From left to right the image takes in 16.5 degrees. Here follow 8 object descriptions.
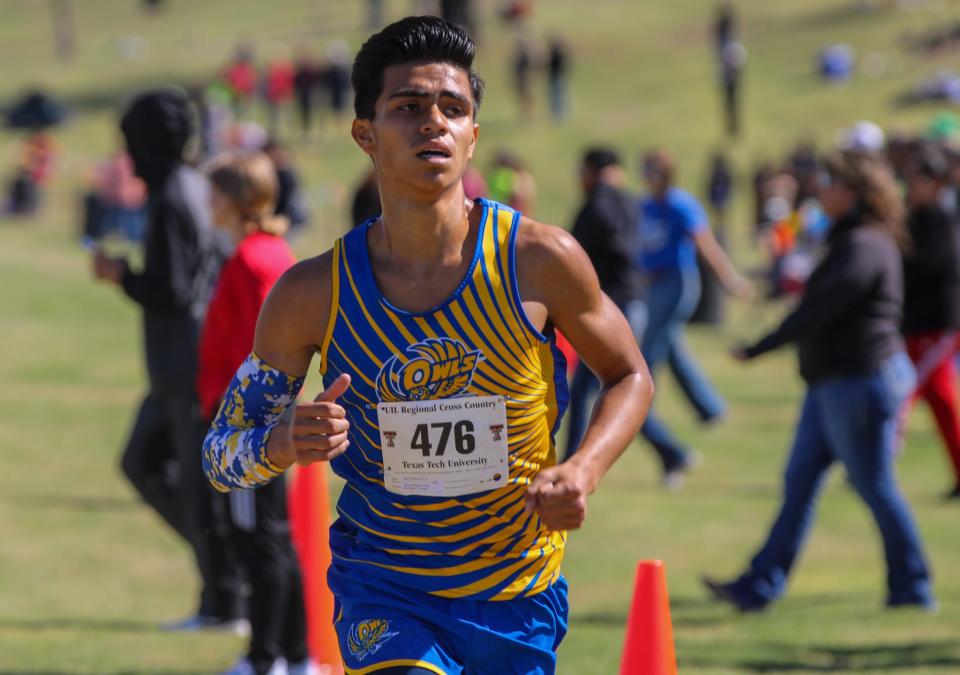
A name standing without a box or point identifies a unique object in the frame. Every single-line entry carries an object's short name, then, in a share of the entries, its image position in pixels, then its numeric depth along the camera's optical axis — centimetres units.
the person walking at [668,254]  2476
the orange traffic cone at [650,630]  901
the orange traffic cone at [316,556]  1325
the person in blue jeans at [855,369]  1466
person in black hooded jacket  1361
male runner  720
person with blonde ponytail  1217
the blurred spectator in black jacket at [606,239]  2155
